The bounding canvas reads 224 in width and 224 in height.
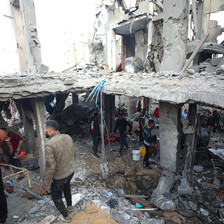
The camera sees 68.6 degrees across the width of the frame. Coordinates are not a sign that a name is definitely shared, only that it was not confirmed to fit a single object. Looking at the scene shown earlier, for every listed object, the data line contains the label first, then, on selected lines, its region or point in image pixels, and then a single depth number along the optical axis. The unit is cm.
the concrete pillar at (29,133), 656
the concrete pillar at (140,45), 1212
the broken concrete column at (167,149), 409
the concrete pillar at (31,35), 921
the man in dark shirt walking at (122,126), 631
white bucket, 620
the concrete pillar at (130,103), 1396
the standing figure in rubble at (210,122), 803
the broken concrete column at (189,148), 422
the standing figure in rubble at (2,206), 269
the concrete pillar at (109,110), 870
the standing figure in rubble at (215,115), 822
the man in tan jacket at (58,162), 251
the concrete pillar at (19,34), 1186
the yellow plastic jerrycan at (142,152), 658
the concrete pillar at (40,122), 471
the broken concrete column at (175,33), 569
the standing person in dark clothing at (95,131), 602
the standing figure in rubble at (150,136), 527
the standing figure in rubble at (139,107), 1312
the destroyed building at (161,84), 366
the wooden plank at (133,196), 465
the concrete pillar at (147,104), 1290
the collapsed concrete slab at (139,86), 312
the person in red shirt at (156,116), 958
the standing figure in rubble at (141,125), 741
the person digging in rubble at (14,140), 551
